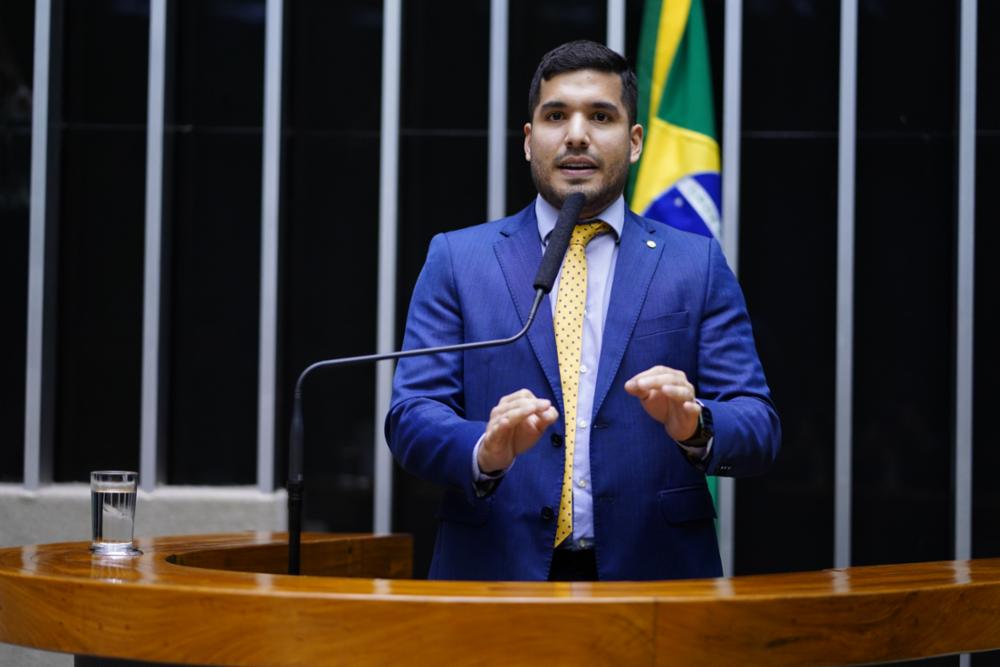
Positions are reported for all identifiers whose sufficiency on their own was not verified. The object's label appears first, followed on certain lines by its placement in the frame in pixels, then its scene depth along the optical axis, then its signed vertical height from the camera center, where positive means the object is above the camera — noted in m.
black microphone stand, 3.81 -0.03
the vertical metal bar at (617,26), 8.15 +1.09
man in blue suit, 4.23 -0.05
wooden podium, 3.01 -0.36
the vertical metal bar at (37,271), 8.29 +0.23
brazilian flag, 7.61 +0.73
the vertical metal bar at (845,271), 8.12 +0.28
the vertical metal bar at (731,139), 8.11 +0.72
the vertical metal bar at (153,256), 8.28 +0.29
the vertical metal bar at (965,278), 8.05 +0.26
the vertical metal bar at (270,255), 8.24 +0.30
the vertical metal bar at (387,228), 8.24 +0.40
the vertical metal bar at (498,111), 8.20 +0.80
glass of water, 4.22 -0.31
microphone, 3.82 +0.17
